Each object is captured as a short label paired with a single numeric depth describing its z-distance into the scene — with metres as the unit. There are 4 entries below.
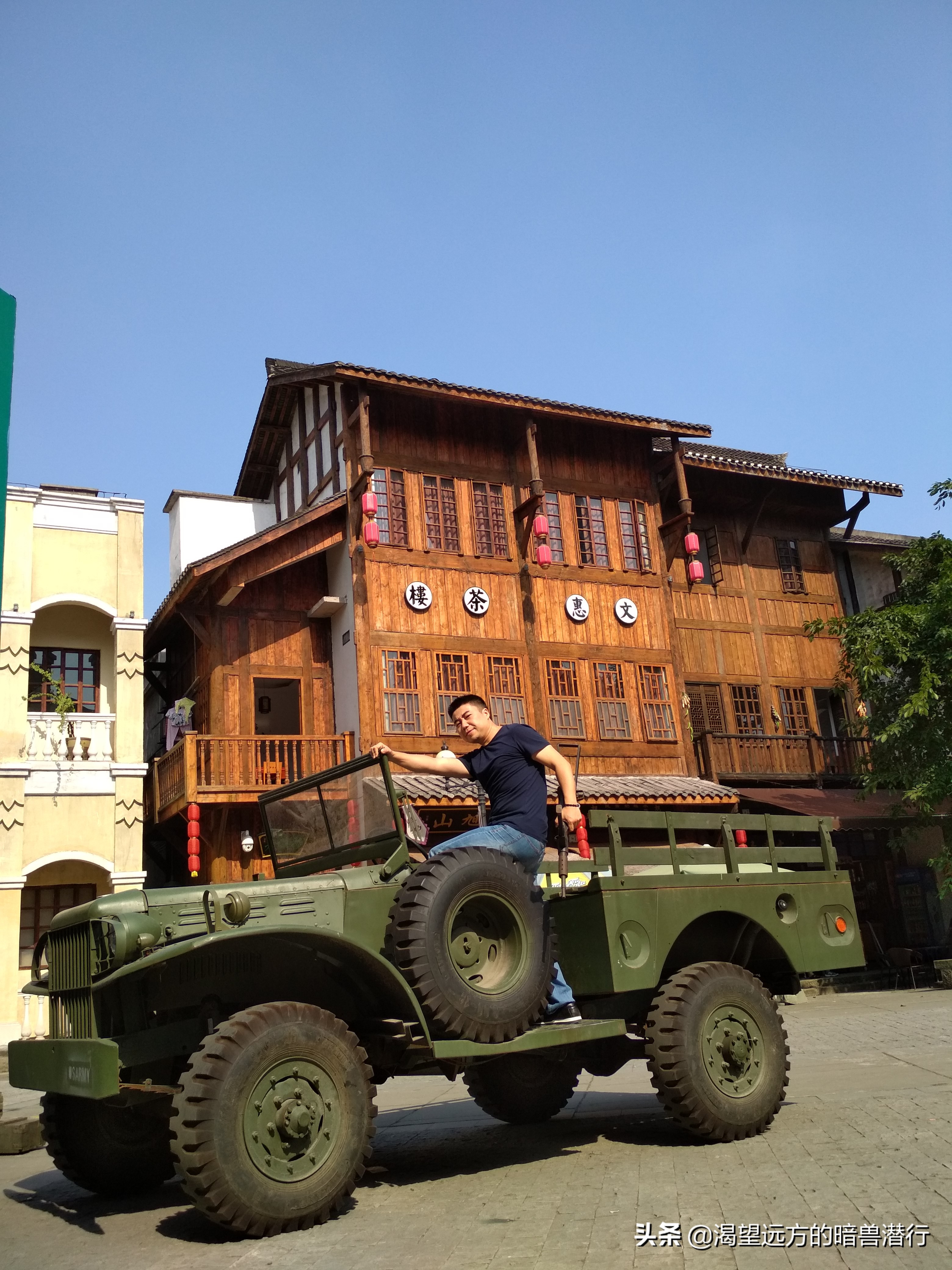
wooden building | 20.08
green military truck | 5.11
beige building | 17.88
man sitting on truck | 6.46
